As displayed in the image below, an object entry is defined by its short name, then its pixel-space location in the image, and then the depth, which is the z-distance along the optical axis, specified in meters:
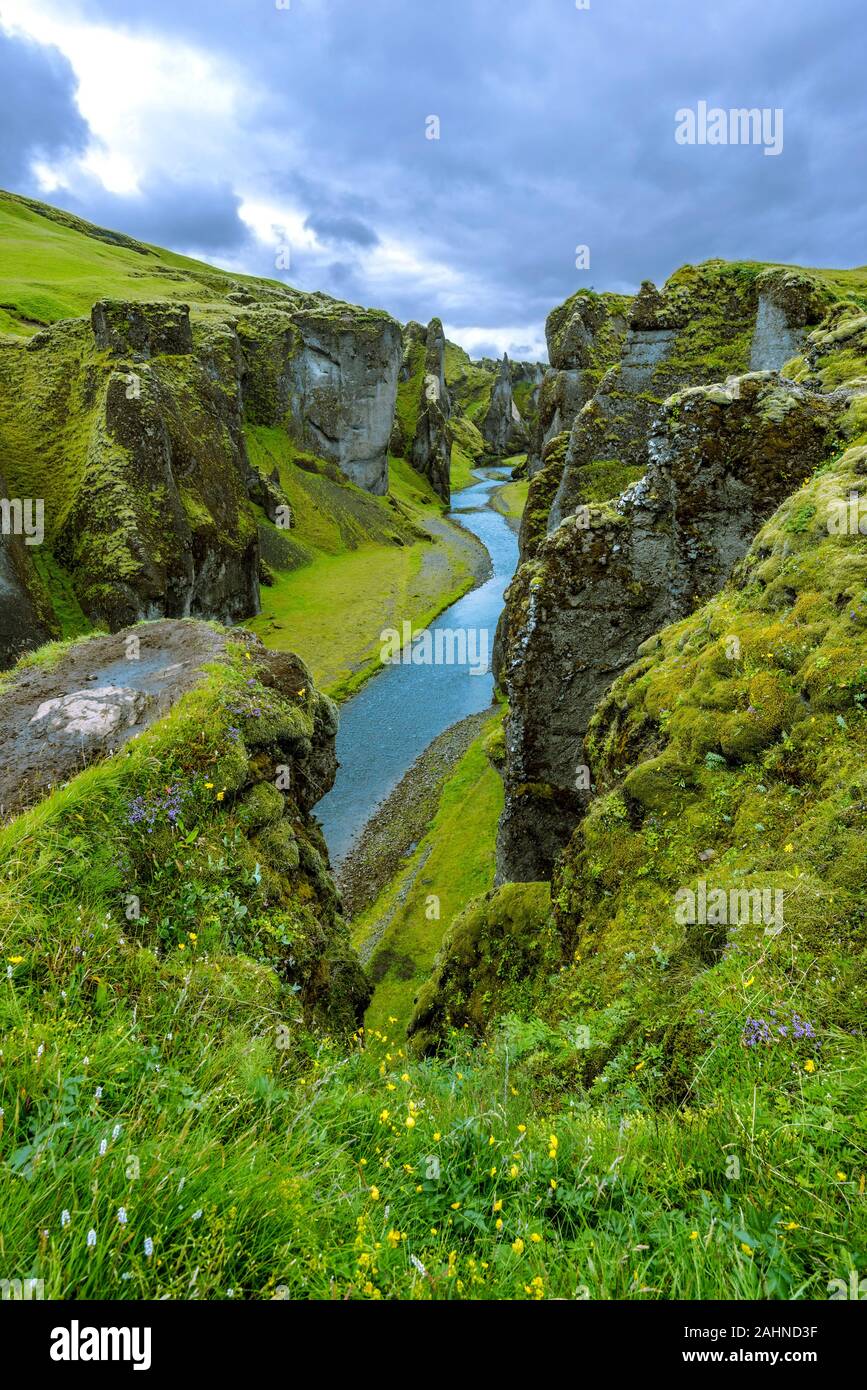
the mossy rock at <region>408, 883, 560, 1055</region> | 14.12
